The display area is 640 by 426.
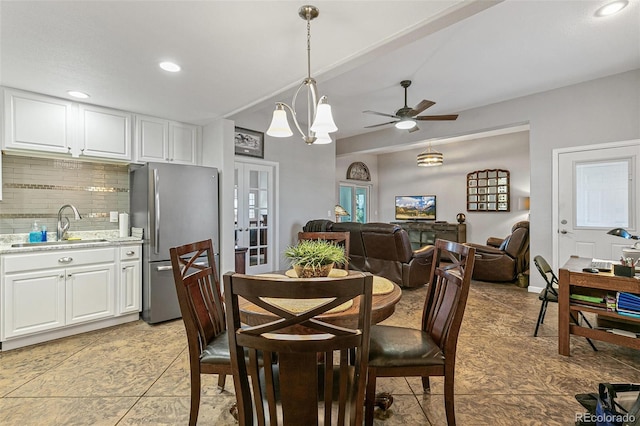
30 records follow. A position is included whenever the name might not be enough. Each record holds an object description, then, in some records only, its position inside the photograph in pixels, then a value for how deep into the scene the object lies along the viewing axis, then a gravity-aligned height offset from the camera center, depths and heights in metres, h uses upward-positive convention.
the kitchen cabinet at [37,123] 2.87 +0.89
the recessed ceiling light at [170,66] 2.51 +1.21
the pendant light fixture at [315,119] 1.94 +0.64
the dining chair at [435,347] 1.56 -0.71
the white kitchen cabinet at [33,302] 2.64 -0.79
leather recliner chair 4.95 -0.77
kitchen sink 2.94 -0.29
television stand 7.55 -0.48
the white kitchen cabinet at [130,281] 3.27 -0.73
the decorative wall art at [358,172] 8.60 +1.17
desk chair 2.79 -0.73
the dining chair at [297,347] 0.95 -0.44
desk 2.29 -0.67
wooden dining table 1.37 -0.46
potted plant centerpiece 1.76 -0.26
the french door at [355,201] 8.73 +0.34
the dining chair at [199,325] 1.57 -0.61
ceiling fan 3.97 +1.28
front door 3.73 +0.17
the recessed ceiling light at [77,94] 2.99 +1.17
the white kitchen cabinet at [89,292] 2.95 -0.78
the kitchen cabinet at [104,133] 3.28 +0.88
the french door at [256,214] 4.84 -0.02
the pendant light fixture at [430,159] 7.20 +1.25
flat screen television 8.41 +0.15
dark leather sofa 4.36 -0.60
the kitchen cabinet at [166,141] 3.66 +0.91
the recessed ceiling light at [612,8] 2.45 +1.66
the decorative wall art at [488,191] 7.16 +0.52
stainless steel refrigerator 3.31 -0.06
